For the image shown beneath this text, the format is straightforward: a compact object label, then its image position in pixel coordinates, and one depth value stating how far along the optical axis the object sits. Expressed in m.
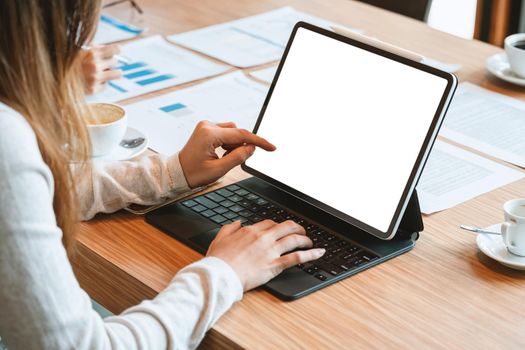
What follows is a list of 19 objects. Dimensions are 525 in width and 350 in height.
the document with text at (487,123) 1.83
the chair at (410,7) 2.70
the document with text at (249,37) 2.18
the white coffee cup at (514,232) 1.49
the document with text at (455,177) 1.66
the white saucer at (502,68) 2.07
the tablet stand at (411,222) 1.52
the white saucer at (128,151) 1.71
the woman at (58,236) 1.26
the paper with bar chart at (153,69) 2.01
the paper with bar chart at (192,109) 1.84
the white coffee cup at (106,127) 1.68
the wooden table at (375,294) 1.36
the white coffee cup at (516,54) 2.06
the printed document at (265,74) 2.08
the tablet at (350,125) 1.49
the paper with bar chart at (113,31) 2.24
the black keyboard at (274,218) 1.47
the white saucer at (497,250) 1.49
